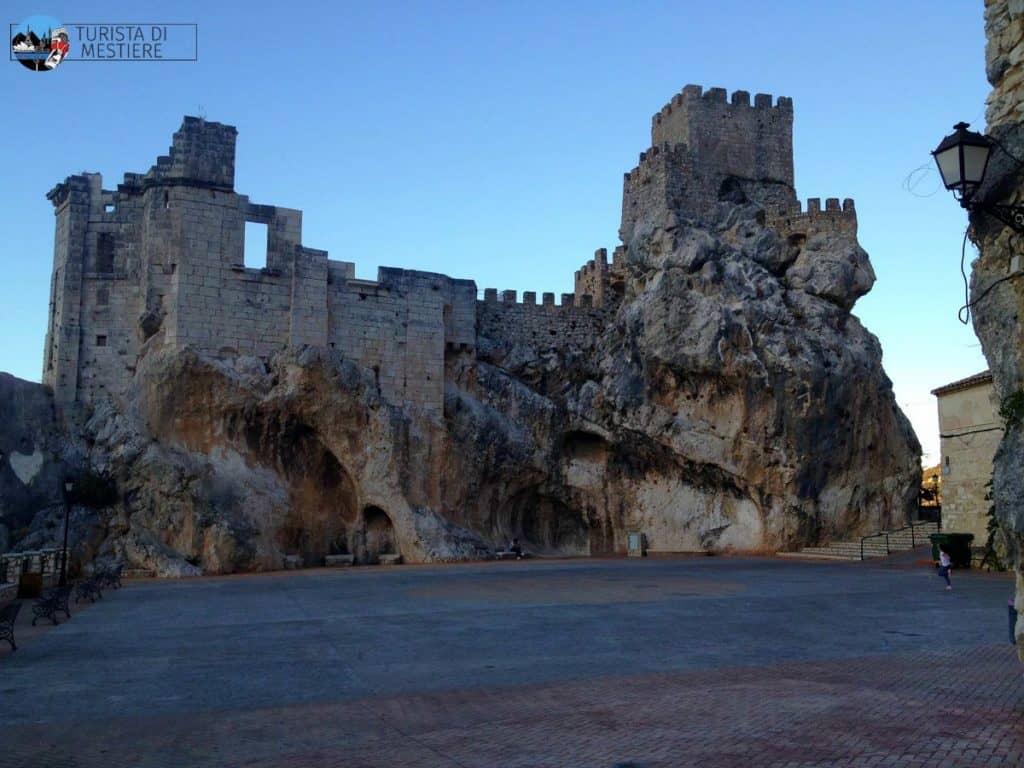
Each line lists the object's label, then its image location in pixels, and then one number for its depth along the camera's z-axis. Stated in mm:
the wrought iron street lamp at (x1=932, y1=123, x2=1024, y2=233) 6402
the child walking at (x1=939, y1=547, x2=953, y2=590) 17656
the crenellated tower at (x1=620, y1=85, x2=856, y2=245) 33656
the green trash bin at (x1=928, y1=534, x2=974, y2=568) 23781
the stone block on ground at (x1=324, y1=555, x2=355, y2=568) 28711
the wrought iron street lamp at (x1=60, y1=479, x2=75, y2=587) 20531
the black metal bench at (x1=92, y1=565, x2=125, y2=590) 21422
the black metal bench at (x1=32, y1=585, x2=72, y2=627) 14539
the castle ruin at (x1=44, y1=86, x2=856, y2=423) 28328
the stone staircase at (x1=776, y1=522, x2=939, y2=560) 27766
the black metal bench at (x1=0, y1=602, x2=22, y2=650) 11766
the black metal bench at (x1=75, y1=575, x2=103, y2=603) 18281
